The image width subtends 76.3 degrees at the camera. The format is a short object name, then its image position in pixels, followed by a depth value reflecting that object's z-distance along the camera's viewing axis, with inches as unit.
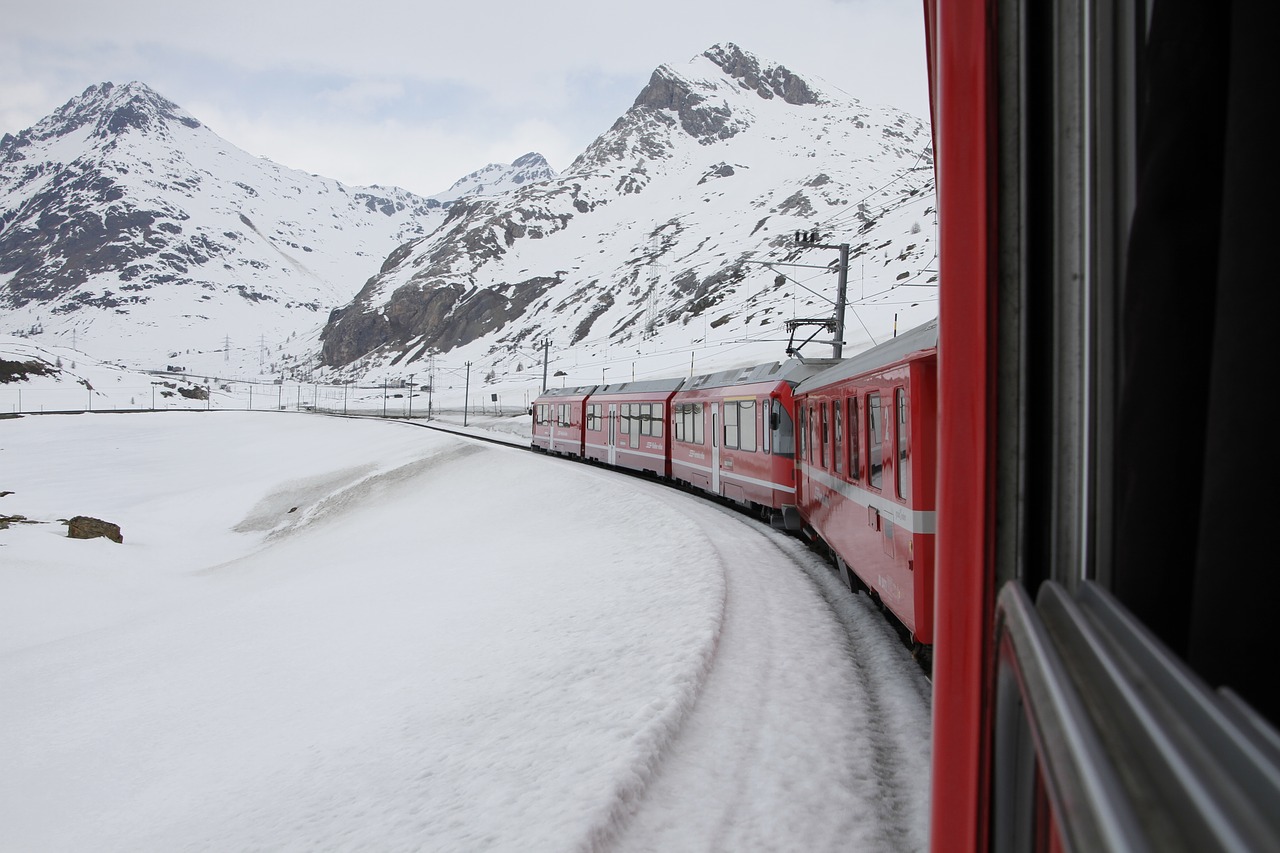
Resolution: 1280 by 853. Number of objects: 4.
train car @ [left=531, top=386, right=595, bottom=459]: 1337.4
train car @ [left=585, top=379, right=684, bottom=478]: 953.5
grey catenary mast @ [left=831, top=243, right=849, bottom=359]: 892.0
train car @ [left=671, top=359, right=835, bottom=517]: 597.0
